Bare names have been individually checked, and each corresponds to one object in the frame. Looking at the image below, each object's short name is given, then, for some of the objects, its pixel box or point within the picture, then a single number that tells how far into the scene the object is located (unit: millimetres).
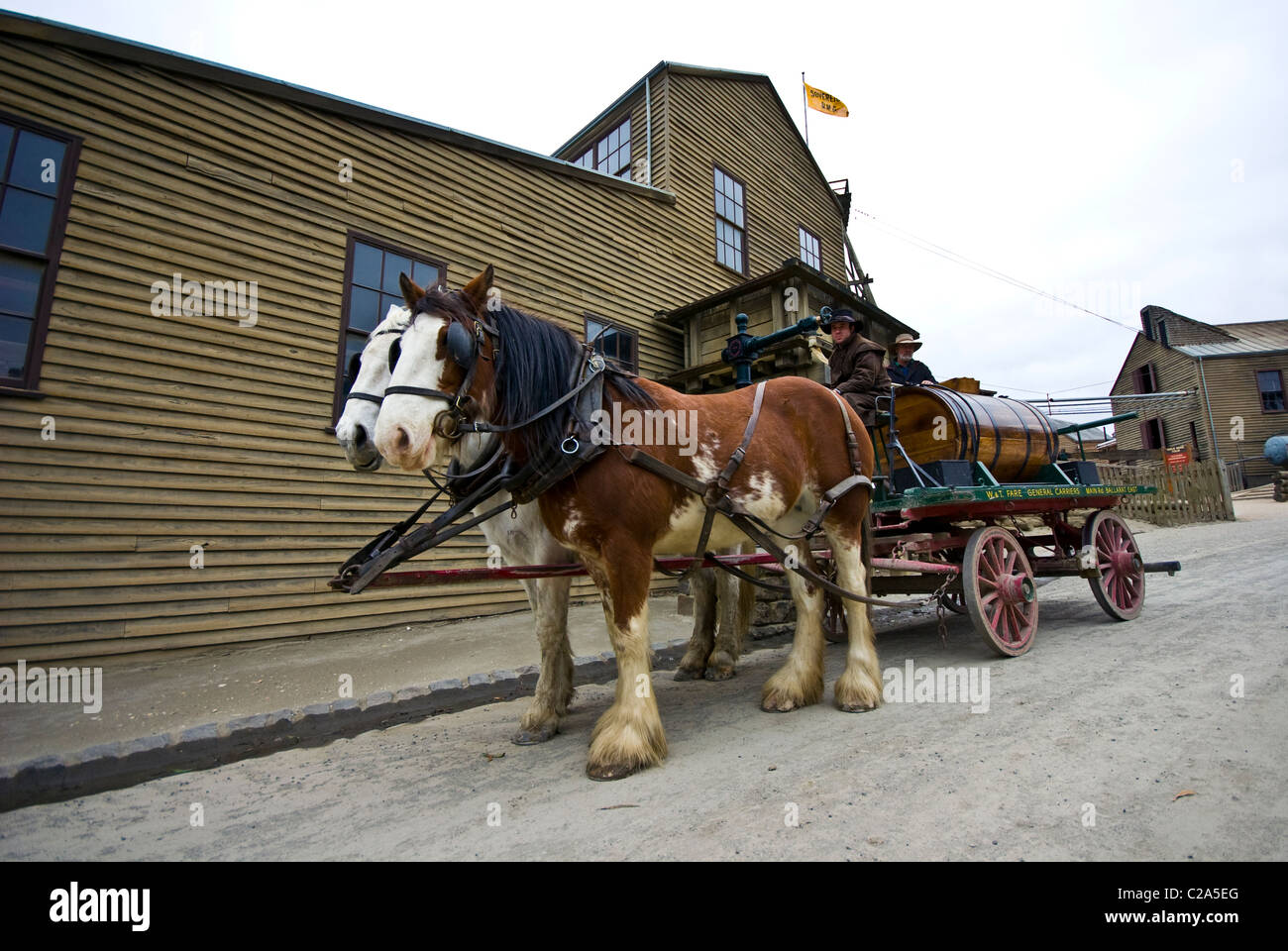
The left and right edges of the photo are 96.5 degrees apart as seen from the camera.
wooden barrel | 4434
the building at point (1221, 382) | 23766
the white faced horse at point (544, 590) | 2521
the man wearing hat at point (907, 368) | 5461
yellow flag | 16438
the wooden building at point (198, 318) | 4820
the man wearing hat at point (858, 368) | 4613
